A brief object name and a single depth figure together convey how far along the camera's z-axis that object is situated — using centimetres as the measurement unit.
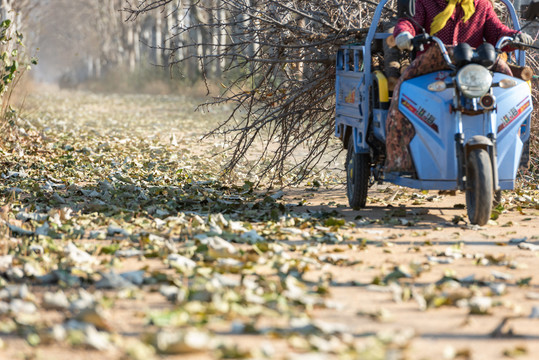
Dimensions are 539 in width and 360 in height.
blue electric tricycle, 1187
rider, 1247
